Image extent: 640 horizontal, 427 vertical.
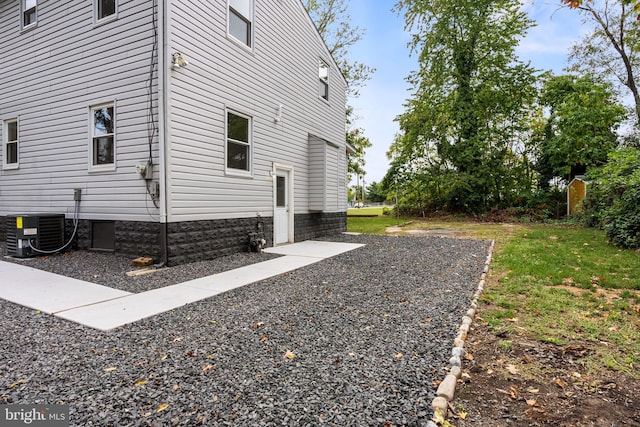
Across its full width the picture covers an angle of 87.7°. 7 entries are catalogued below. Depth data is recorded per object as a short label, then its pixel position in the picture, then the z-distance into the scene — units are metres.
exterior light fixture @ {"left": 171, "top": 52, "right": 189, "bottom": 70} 5.75
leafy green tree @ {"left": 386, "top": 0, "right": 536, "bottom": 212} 18.19
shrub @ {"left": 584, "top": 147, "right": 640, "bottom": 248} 7.52
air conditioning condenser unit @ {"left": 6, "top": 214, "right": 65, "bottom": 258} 6.41
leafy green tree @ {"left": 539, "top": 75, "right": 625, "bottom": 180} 16.00
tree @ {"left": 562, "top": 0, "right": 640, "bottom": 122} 16.27
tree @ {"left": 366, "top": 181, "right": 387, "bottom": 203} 80.84
